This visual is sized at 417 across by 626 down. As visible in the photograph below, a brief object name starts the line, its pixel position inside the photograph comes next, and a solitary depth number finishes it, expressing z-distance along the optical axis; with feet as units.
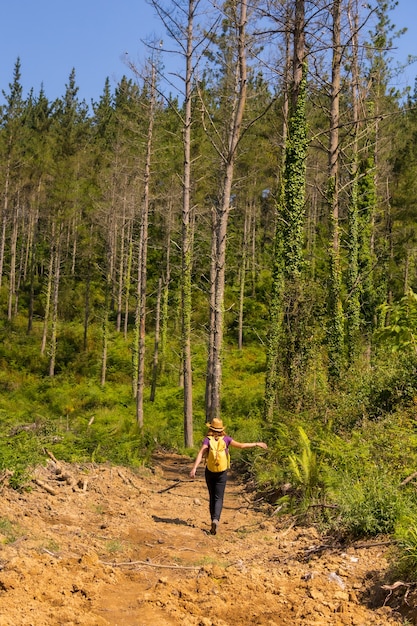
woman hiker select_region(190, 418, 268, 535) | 25.67
